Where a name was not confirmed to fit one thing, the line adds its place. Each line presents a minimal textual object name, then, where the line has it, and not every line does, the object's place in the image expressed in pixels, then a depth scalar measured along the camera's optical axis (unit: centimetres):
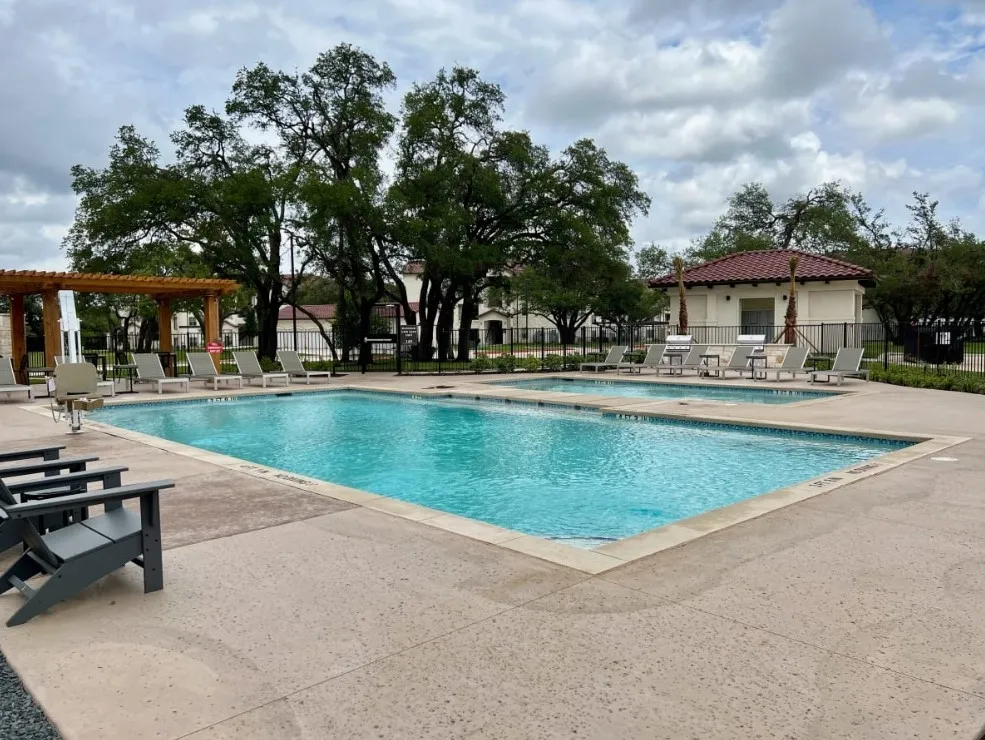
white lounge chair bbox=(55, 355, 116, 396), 1621
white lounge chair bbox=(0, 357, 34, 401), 1557
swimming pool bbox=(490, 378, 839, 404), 1559
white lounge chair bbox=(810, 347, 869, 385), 1731
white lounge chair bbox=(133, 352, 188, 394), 1770
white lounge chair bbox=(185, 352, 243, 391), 1873
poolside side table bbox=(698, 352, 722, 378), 2088
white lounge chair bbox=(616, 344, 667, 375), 2239
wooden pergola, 1770
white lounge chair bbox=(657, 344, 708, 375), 2095
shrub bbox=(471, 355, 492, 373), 2400
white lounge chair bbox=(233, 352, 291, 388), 1936
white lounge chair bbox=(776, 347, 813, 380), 1869
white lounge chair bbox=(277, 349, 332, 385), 2054
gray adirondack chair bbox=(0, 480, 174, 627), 340
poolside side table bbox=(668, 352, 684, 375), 2266
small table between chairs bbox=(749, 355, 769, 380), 1934
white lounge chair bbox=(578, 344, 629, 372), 2273
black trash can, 2091
